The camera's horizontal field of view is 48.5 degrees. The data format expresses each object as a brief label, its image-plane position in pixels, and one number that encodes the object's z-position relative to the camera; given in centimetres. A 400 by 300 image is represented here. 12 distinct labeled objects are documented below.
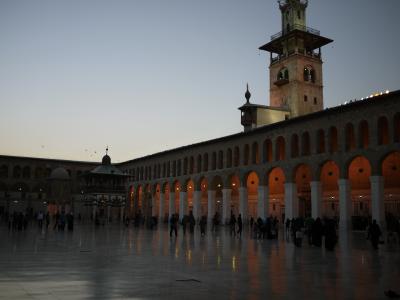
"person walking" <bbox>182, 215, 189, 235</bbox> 2819
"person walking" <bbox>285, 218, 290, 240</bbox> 2690
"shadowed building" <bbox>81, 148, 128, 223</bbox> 4503
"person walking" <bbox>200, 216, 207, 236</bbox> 2656
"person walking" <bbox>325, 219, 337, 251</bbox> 1702
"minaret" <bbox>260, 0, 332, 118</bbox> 5472
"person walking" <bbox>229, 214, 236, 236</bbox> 2907
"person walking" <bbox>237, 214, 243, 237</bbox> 2631
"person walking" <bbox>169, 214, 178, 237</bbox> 2437
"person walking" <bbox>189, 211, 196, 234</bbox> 2756
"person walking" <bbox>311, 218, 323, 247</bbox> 1872
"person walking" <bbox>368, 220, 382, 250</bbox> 1784
